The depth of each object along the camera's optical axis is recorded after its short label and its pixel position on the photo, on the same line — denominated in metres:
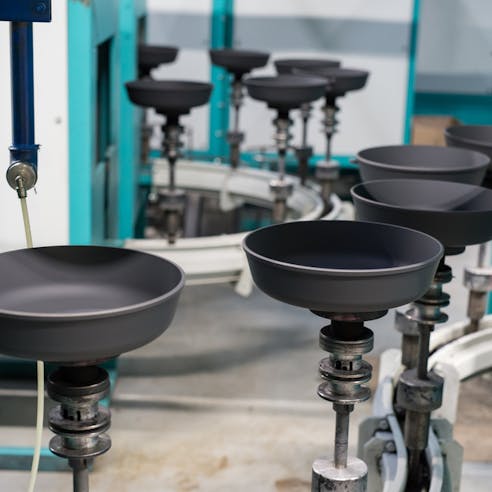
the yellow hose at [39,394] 1.51
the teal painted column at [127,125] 3.43
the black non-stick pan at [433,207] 1.61
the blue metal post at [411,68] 4.82
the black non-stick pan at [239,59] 3.61
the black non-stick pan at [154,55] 3.74
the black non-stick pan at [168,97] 2.77
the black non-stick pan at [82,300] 1.16
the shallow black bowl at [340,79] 3.34
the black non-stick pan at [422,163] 1.92
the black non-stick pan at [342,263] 1.30
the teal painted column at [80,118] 2.43
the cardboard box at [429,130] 4.84
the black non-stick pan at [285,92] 2.96
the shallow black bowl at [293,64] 3.61
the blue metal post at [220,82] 4.80
